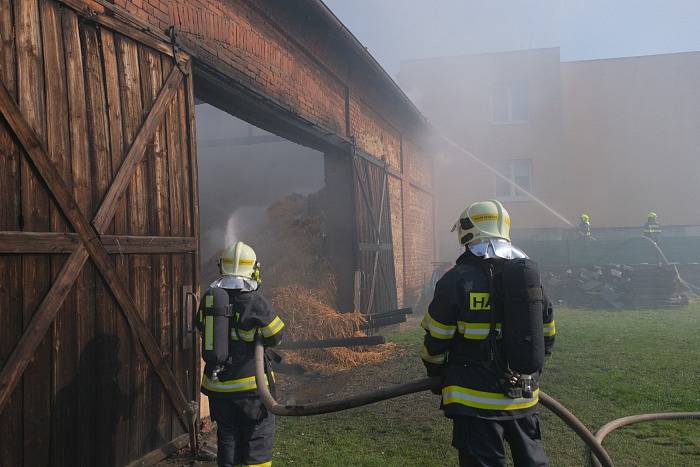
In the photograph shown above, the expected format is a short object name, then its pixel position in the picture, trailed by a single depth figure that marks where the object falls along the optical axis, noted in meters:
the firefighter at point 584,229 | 16.17
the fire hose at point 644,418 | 3.33
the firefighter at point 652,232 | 15.32
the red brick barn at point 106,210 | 2.96
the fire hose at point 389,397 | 2.82
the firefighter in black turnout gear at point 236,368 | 3.11
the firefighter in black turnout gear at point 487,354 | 2.51
